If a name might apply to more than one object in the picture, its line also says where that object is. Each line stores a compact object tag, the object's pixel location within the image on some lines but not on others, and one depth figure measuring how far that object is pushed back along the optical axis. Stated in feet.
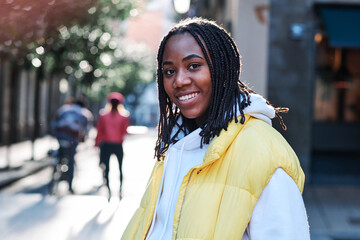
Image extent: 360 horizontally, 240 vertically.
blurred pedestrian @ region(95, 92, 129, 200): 31.71
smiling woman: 5.39
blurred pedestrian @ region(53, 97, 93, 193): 35.32
